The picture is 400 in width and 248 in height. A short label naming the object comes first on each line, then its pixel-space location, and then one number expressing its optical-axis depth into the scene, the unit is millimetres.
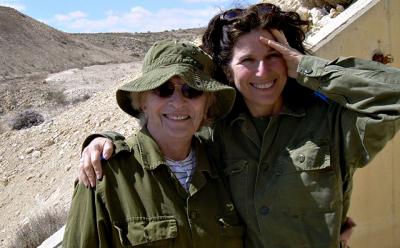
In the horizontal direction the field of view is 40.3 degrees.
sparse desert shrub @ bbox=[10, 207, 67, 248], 6461
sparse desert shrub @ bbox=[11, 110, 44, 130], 15438
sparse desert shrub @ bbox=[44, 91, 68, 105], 21375
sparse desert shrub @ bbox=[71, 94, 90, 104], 21098
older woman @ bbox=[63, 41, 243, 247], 2004
